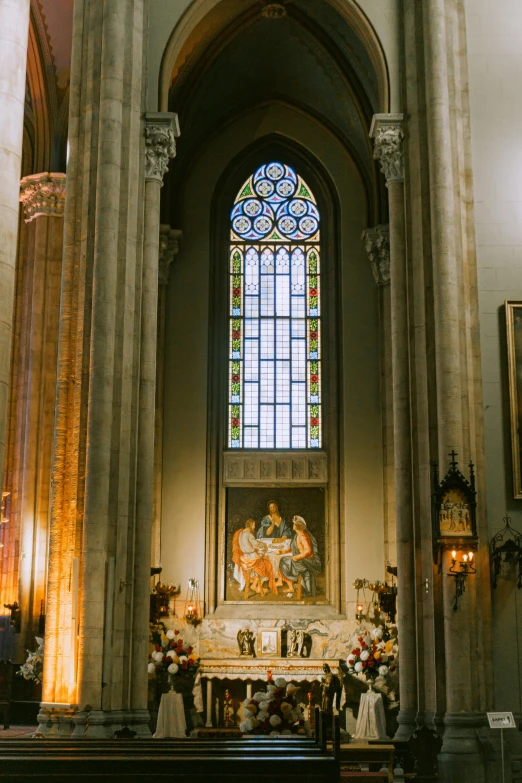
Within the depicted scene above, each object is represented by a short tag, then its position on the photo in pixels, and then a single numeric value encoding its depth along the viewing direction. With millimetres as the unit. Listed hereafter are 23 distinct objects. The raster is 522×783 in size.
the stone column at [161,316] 25422
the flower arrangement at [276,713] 14359
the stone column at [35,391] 22641
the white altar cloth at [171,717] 19703
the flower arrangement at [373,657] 21625
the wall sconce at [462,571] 15773
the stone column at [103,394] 16188
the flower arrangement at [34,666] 19125
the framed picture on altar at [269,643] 23938
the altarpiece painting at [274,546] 25016
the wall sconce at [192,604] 24281
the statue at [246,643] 23875
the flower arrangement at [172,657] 21969
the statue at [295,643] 23891
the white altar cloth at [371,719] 20094
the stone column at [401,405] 16719
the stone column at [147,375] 16938
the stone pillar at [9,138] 8328
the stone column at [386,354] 24734
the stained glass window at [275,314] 26219
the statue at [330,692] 14078
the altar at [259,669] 23422
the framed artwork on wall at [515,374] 16500
